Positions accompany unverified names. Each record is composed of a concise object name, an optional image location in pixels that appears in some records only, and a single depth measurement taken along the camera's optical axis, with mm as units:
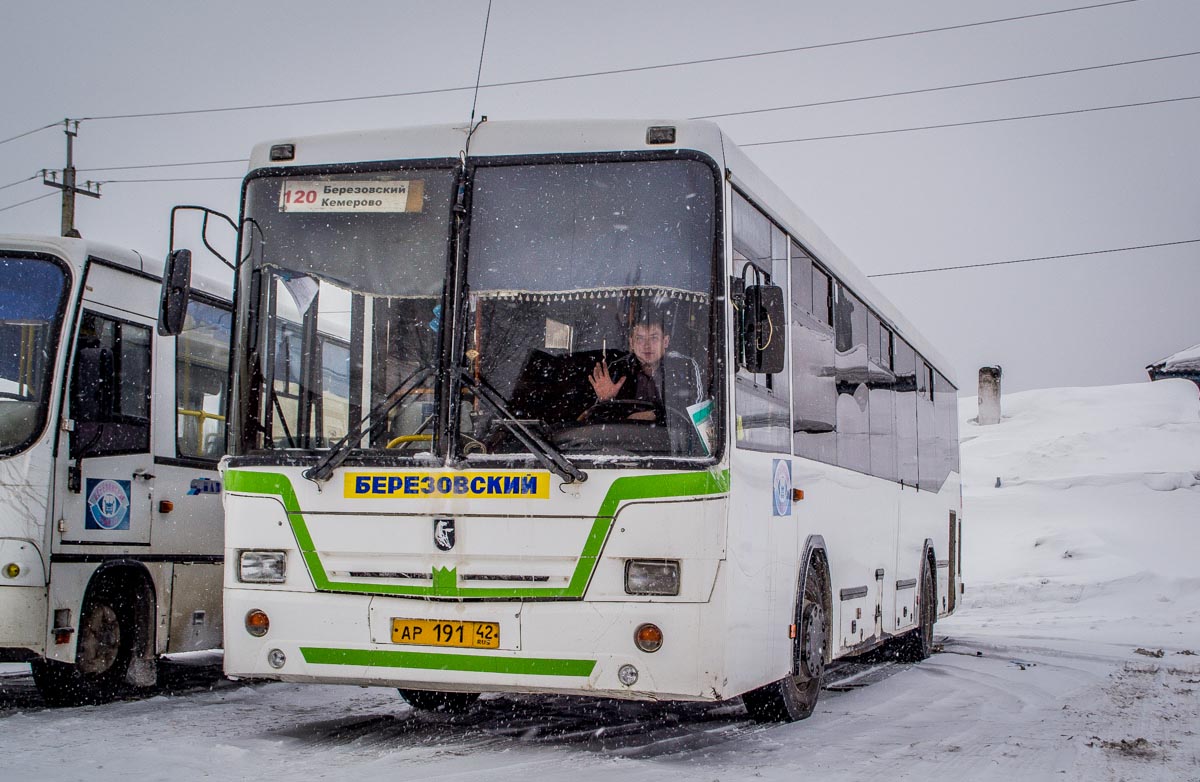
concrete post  52312
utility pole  37625
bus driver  7148
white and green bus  7027
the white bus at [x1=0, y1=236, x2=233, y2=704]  9141
